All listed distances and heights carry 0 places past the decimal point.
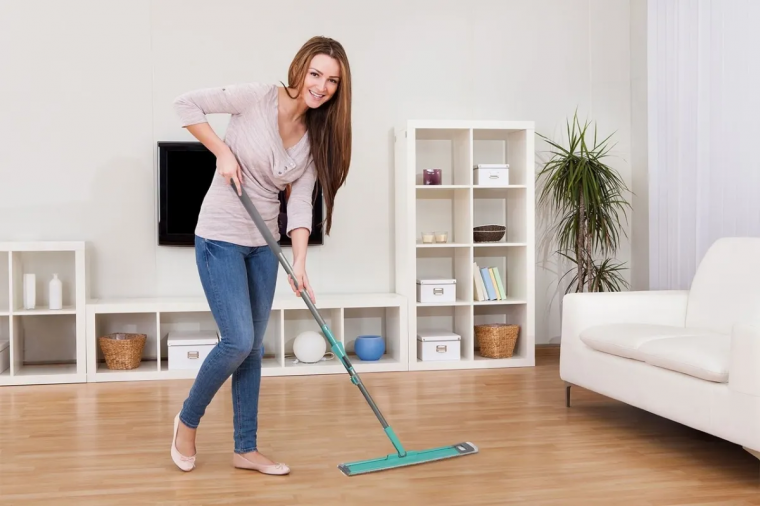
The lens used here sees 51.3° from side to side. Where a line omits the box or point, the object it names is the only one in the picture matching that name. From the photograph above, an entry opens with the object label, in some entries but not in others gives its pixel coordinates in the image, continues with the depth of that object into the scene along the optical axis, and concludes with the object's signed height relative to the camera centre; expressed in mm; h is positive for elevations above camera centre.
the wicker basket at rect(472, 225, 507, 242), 4598 +62
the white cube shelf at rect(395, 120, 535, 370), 4488 +125
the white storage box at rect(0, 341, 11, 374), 4247 -599
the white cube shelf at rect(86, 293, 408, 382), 4203 -471
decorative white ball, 4430 -578
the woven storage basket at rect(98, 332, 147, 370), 4246 -570
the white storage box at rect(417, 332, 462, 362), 4504 -588
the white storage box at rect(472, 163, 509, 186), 4539 +399
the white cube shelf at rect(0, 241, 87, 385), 4180 -445
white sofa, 2467 -375
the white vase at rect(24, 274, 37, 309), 4180 -234
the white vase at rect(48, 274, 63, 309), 4168 -254
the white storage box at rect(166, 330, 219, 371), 4277 -574
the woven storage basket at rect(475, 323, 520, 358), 4582 -557
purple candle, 4566 +392
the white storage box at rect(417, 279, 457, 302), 4520 -265
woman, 2320 +206
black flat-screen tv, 4484 +336
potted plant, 4652 +225
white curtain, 3951 +614
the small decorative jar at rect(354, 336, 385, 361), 4516 -591
